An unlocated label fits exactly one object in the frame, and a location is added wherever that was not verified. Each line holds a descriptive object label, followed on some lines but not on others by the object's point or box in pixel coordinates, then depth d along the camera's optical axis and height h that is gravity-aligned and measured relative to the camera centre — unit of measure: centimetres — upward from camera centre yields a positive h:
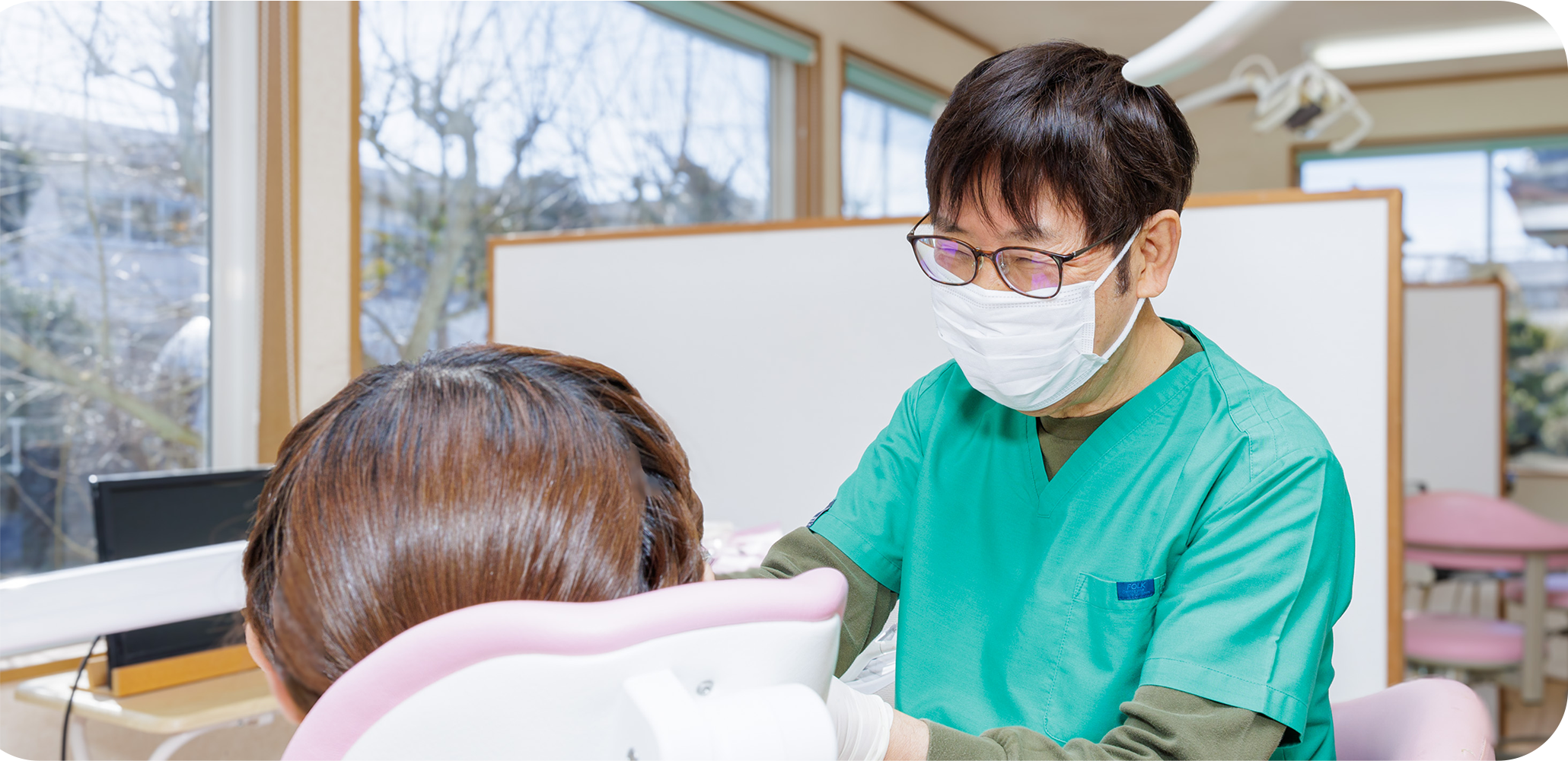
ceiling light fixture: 480 +148
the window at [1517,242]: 529 +62
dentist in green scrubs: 80 -11
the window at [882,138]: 438 +98
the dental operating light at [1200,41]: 50 +16
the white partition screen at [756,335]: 184 +6
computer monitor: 143 -21
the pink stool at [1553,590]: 296 -63
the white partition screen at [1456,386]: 352 -6
